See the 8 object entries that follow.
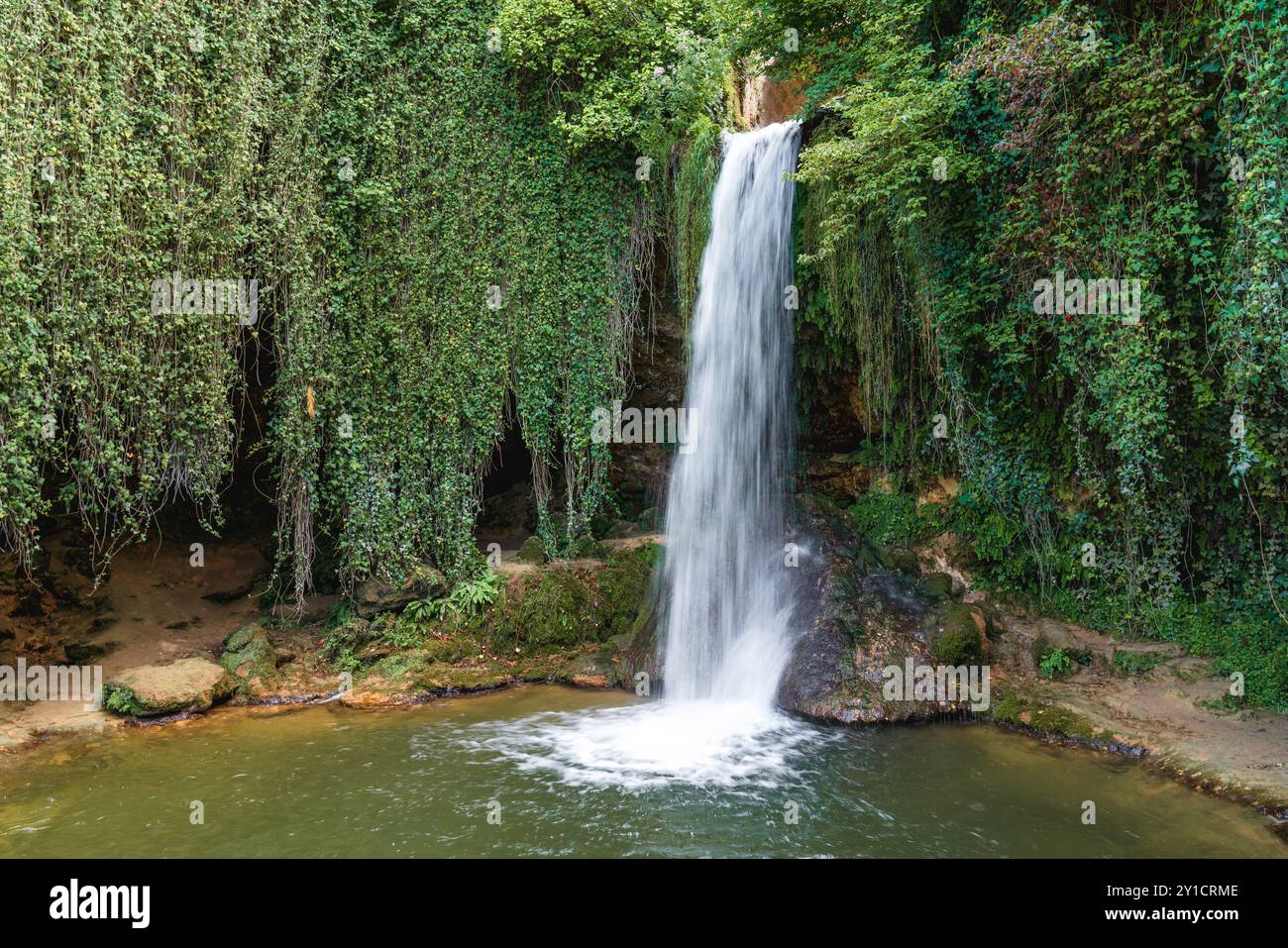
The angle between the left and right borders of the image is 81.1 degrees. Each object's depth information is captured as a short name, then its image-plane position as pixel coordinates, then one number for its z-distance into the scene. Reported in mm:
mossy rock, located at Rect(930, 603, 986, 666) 7832
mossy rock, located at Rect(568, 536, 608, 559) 10727
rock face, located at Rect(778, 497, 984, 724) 7562
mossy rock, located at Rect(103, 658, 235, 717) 7793
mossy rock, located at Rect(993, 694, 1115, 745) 6832
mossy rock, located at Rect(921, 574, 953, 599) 8633
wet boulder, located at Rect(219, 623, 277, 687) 8680
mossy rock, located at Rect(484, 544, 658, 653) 9664
